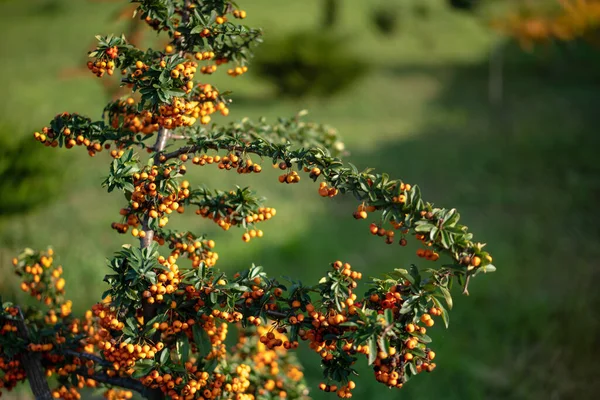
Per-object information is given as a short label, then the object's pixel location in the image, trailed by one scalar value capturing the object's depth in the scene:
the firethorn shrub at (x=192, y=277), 1.46
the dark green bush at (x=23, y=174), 4.04
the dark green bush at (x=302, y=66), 10.09
